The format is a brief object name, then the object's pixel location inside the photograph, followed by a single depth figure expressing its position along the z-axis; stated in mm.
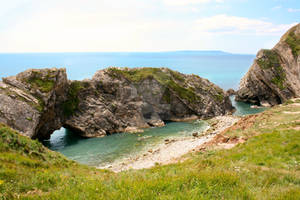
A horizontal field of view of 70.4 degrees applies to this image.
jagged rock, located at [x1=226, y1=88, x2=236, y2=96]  112438
